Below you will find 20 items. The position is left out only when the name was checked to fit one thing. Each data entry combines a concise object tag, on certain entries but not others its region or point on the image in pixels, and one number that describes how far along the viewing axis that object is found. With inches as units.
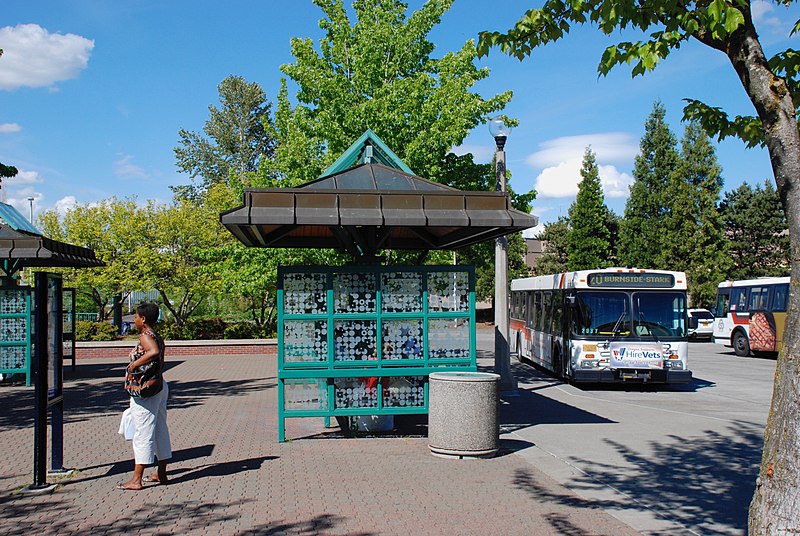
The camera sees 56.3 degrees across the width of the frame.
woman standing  278.1
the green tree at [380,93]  714.2
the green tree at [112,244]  1128.2
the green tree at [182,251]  1134.4
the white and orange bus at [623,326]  620.4
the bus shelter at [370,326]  373.7
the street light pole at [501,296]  568.7
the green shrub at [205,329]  1130.0
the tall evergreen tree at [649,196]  1863.9
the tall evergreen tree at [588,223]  1940.2
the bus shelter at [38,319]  287.6
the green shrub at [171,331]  1107.3
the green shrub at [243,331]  1120.2
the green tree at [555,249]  2084.2
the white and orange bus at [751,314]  1016.9
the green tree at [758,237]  1854.1
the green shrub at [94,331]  1036.5
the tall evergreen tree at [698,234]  1742.1
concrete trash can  329.4
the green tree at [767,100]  179.0
